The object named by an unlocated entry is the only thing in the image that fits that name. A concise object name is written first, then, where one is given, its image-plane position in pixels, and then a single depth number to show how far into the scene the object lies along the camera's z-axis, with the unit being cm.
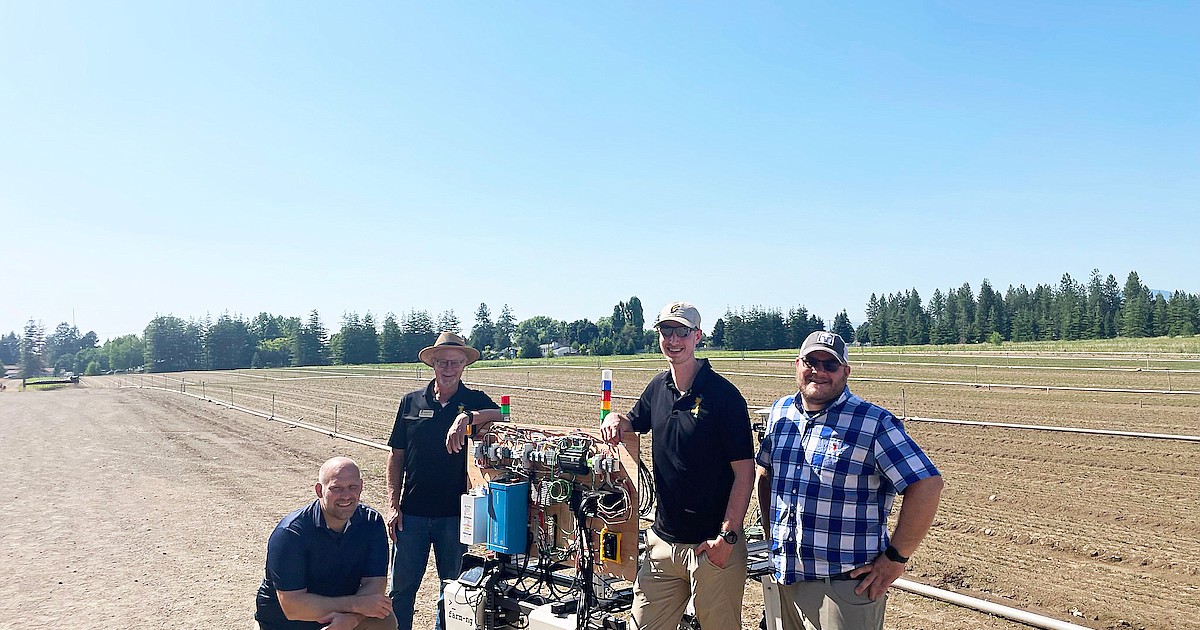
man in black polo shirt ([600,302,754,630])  362
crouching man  403
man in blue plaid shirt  318
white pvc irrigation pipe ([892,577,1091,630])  552
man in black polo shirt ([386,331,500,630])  503
